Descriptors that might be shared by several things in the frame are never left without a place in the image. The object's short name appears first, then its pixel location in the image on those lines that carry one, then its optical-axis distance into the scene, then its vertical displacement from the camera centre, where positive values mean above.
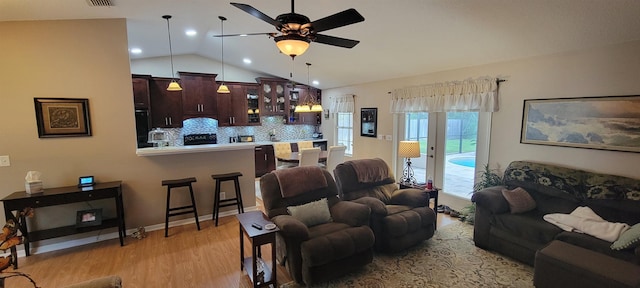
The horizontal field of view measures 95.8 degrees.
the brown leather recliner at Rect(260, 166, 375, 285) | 2.65 -1.10
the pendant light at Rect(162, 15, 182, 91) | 3.87 +0.58
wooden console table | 3.09 -0.91
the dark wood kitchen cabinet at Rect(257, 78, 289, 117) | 7.38 +0.54
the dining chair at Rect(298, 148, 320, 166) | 5.15 -0.70
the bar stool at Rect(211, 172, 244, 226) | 4.18 -1.14
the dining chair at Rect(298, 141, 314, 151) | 6.58 -0.62
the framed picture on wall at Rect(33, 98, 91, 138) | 3.37 +0.02
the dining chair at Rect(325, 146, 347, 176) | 5.57 -0.74
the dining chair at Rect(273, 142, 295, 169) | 5.77 -0.70
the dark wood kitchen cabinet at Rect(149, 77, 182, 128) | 6.06 +0.28
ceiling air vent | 2.98 +1.21
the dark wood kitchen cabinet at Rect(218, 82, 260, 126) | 6.88 +0.31
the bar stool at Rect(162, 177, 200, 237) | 3.84 -1.16
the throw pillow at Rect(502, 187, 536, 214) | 3.31 -0.97
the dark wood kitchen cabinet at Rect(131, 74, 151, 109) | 5.76 +0.56
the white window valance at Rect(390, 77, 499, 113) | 4.12 +0.33
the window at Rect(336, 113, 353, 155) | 7.23 -0.34
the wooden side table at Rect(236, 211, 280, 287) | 2.53 -1.14
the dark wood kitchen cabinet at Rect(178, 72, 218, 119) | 6.36 +0.53
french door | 4.42 -0.46
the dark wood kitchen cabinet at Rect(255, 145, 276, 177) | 7.14 -1.03
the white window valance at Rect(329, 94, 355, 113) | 6.88 +0.34
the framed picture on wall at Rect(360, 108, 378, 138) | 6.26 -0.10
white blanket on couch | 2.70 -1.05
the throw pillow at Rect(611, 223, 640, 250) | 2.45 -1.06
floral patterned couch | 2.85 -0.97
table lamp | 4.12 -0.45
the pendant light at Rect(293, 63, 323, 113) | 5.89 +0.20
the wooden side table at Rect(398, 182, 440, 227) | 3.97 -1.00
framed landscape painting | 3.03 -0.07
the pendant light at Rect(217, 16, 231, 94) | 4.05 +1.39
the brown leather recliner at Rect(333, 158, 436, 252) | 3.26 -1.07
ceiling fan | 2.13 +0.71
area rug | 2.80 -1.59
